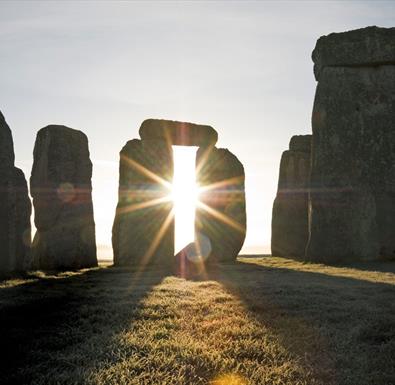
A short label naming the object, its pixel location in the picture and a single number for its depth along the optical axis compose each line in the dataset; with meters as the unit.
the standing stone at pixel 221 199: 19.31
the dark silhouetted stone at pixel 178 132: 18.59
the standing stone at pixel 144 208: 17.44
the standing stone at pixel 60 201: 15.08
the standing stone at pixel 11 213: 10.88
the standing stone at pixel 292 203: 21.77
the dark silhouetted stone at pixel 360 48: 15.27
